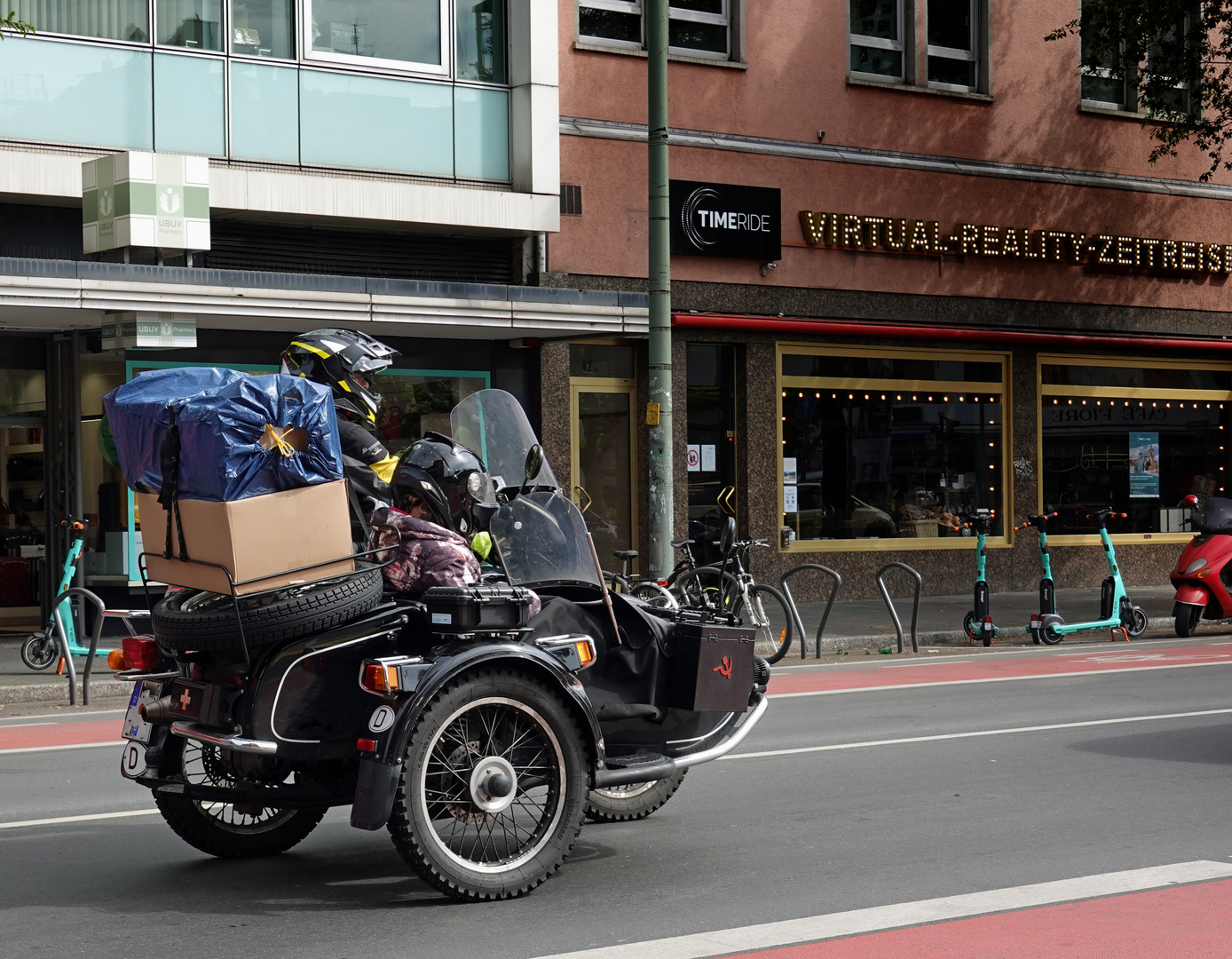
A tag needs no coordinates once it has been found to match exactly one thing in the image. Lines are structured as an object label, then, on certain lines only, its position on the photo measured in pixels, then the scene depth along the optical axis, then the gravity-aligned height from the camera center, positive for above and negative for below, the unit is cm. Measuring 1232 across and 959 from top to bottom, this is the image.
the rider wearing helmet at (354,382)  611 +40
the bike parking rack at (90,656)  1221 -133
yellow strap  539 +14
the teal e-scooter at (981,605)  1620 -133
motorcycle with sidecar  548 -82
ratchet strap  545 +3
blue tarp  534 +19
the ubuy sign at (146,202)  1448 +264
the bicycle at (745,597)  1430 -108
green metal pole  1534 +182
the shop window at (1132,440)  2270 +51
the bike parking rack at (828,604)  1447 -109
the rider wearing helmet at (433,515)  591 -13
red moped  1689 -108
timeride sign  1930 +319
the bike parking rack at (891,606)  1536 -125
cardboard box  532 -18
